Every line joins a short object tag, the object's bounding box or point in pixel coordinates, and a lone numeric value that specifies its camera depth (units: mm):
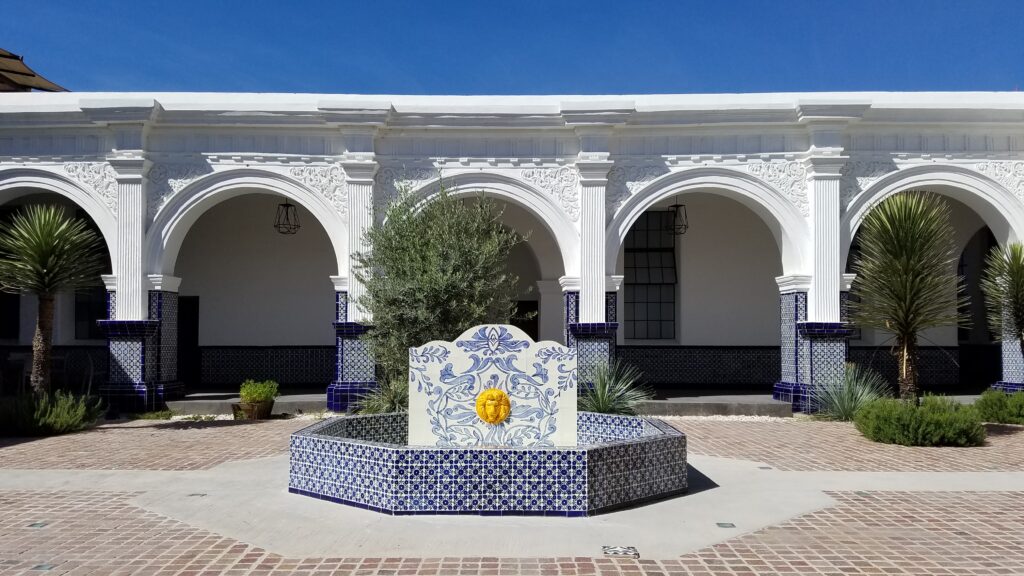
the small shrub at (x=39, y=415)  11172
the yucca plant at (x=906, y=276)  10820
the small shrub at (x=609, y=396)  12055
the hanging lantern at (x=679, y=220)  16188
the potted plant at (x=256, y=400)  12867
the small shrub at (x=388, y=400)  10773
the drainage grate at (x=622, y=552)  5445
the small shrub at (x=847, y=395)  12492
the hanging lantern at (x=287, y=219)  15859
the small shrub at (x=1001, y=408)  12305
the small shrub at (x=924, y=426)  10258
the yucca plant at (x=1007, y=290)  11898
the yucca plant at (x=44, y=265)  11406
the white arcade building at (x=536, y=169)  13203
